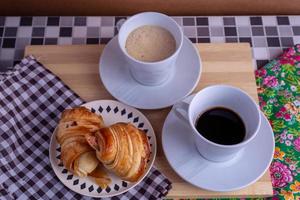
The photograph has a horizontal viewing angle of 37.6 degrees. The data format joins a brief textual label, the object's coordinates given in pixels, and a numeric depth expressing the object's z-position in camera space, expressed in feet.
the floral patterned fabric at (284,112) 2.78
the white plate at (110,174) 2.42
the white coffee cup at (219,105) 2.28
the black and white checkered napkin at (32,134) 2.47
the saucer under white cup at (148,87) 2.66
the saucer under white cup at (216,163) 2.41
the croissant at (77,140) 2.32
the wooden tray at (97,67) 2.78
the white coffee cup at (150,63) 2.46
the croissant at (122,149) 2.22
